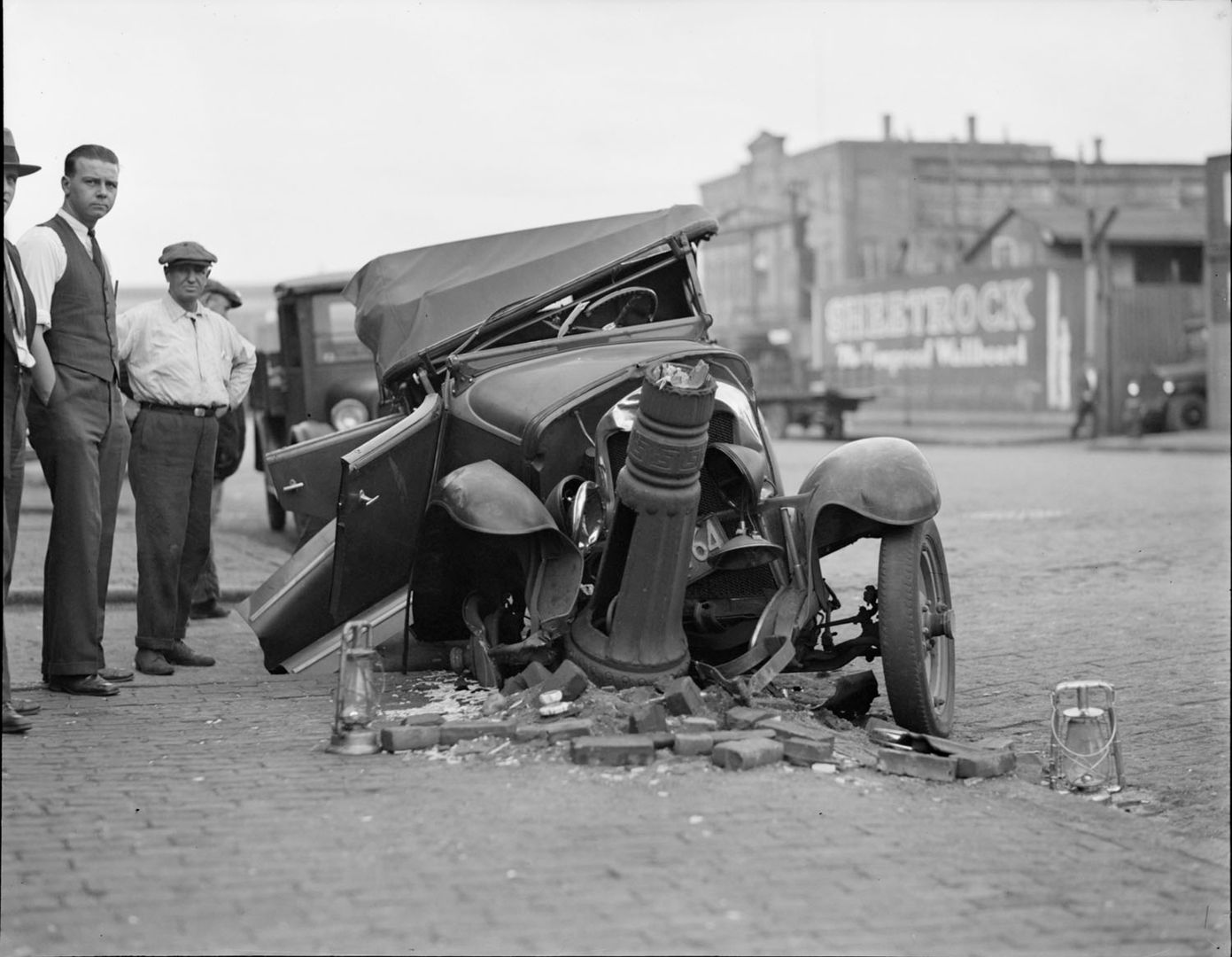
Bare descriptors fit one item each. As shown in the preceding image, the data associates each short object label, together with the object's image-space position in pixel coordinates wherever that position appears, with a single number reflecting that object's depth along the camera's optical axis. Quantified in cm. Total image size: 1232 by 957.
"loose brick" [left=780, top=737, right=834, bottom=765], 501
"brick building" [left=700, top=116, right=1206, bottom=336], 6366
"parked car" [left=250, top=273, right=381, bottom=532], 1399
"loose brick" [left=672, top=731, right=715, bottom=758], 502
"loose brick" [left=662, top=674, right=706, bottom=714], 542
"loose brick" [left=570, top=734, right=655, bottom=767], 495
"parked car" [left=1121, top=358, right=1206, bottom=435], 3356
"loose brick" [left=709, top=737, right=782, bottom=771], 489
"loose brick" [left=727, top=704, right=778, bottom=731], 531
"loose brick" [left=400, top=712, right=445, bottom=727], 552
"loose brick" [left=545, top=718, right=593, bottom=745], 516
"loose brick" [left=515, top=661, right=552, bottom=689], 572
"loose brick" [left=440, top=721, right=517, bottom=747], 524
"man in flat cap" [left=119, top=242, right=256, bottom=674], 742
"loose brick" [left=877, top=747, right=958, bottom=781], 500
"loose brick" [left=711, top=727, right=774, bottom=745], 509
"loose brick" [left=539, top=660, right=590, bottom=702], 555
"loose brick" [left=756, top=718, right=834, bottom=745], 514
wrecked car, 568
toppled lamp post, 545
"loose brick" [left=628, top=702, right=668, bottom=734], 521
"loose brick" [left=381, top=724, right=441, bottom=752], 520
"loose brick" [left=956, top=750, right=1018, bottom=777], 503
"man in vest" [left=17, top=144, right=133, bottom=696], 634
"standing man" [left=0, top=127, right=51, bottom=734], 561
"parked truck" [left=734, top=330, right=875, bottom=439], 3581
